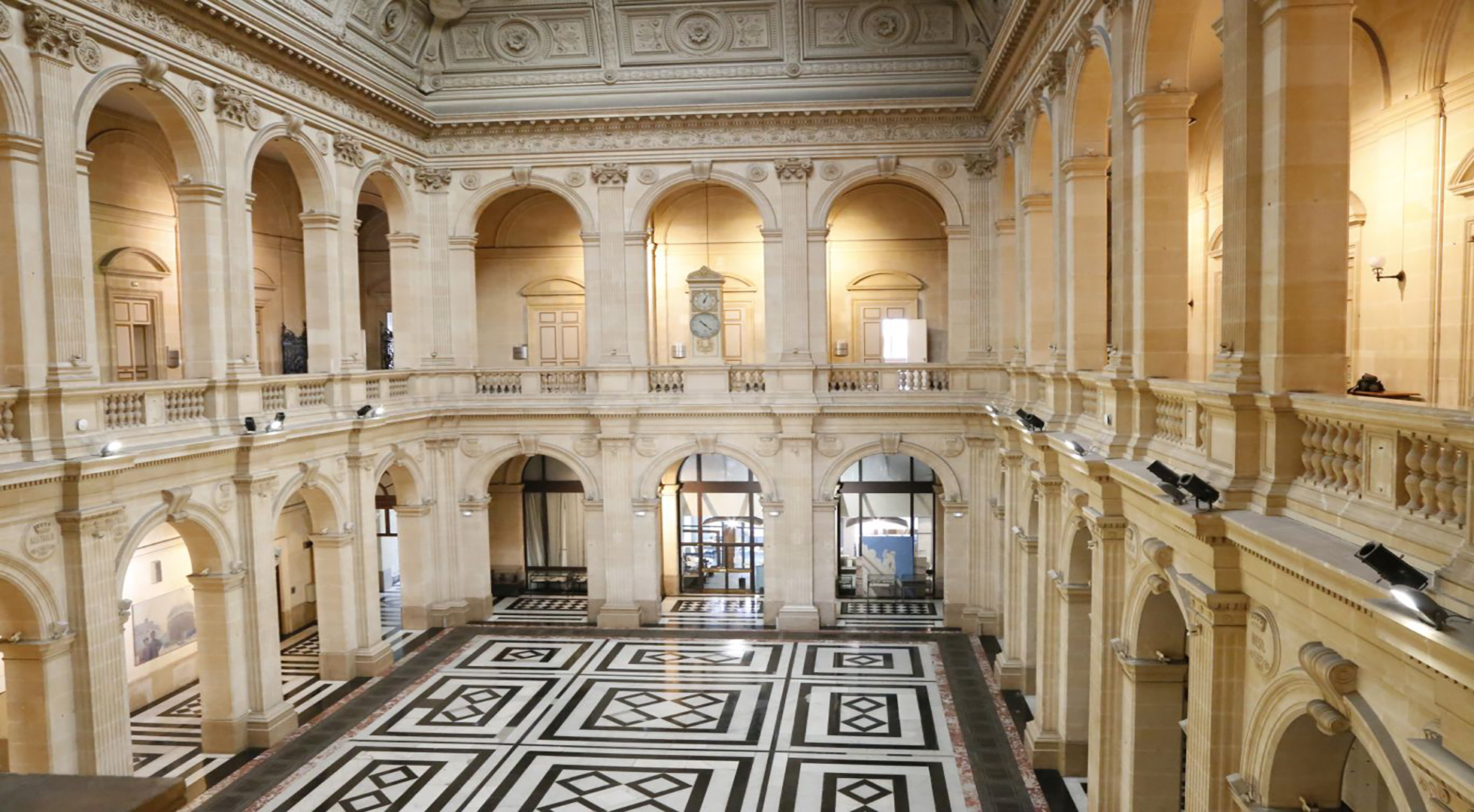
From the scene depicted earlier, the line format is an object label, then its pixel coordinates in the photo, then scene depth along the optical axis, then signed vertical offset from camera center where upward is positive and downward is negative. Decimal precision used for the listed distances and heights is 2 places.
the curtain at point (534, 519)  25.31 -3.89
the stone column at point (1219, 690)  7.37 -2.60
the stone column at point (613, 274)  21.06 +2.13
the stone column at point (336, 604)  17.81 -4.28
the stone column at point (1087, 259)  12.12 +1.30
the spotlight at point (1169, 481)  7.53 -0.98
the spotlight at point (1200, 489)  7.12 -0.98
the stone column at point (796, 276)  20.72 +1.98
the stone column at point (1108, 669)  10.35 -3.40
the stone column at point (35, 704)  11.34 -3.84
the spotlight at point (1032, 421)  13.14 -0.83
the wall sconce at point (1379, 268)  10.58 +0.98
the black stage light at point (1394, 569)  4.62 -1.05
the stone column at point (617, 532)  21.09 -3.63
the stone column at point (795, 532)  20.69 -3.62
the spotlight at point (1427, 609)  4.37 -1.17
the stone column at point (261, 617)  15.05 -3.82
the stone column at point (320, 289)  17.52 +1.61
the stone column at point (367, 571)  18.25 -3.78
